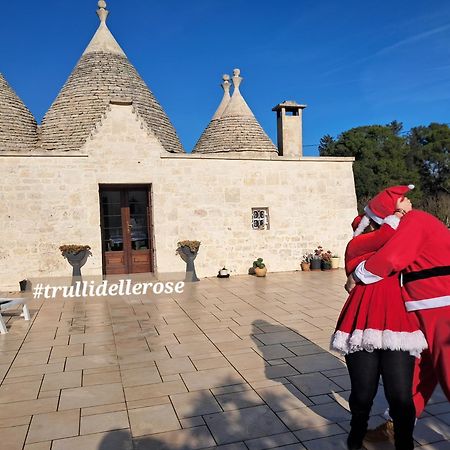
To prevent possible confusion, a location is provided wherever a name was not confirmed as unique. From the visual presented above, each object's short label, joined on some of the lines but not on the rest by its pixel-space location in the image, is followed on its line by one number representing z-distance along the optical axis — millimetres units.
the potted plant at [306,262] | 11711
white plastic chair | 5988
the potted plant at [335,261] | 11868
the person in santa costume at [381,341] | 2422
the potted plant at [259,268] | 10930
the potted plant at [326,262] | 11742
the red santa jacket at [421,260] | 2424
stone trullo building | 9977
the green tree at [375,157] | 34188
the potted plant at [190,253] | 10438
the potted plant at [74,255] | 9828
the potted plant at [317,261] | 11742
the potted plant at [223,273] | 10891
